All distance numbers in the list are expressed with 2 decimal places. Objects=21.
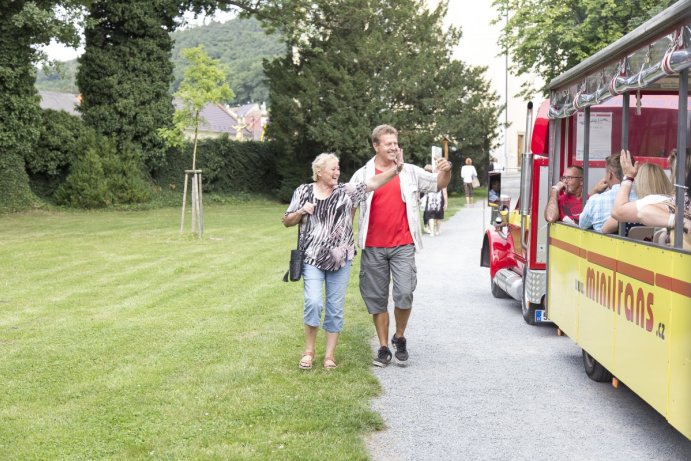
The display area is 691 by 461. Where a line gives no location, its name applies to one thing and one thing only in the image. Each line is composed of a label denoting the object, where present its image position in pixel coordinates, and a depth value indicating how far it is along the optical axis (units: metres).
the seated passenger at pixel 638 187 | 5.59
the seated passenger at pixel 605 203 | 6.65
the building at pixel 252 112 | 123.09
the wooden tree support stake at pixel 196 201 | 19.34
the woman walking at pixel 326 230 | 7.23
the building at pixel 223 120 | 97.69
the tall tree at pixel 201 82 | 19.55
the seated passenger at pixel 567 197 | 8.12
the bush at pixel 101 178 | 32.09
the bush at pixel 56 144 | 31.75
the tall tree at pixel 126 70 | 33.03
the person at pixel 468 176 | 33.39
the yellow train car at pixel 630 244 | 4.75
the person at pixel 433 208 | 20.70
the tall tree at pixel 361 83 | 36.84
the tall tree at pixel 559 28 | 30.03
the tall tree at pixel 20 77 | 26.38
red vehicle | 7.81
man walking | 7.49
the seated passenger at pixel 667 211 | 4.87
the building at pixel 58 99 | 85.36
